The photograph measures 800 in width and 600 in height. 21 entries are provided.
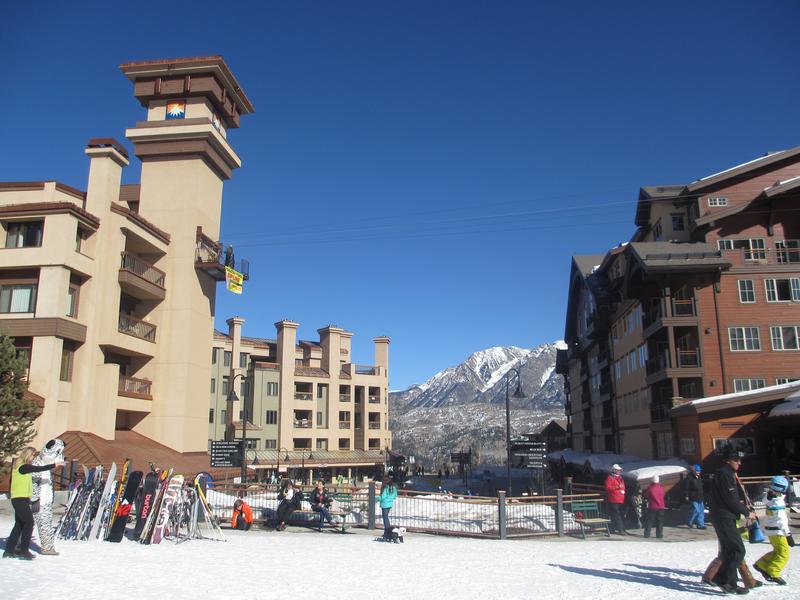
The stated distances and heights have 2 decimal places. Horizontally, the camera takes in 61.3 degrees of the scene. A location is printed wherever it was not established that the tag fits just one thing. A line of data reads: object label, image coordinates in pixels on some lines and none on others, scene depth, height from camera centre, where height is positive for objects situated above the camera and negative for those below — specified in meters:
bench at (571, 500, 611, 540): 18.11 -1.73
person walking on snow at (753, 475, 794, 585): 10.01 -1.30
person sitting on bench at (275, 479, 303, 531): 19.25 -1.39
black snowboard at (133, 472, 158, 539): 15.32 -1.03
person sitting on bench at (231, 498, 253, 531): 18.83 -1.68
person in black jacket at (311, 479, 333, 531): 19.08 -1.37
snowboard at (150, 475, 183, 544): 14.89 -1.14
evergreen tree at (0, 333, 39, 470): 21.48 +1.63
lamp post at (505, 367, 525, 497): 31.98 +2.95
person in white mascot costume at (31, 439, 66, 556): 11.24 -0.60
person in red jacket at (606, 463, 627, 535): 18.44 -1.15
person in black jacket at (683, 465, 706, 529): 19.36 -1.30
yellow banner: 37.40 +9.59
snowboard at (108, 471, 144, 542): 14.95 -1.19
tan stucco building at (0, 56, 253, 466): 27.52 +8.23
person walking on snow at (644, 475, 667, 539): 17.30 -1.30
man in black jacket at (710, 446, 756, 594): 9.61 -0.94
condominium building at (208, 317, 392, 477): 65.06 +5.33
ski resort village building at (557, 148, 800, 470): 28.41 +7.07
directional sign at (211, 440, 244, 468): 30.42 +0.07
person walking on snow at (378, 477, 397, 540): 16.91 -1.05
